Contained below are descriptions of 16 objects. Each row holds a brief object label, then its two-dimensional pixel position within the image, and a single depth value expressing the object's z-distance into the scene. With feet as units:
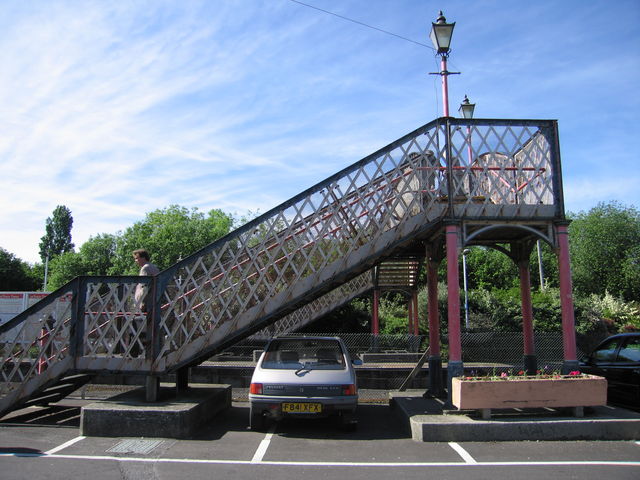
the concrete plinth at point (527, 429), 22.80
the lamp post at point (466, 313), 73.37
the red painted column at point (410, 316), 64.76
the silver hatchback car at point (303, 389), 23.88
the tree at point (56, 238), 243.81
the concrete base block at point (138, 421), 23.90
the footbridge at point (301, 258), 27.40
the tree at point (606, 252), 124.47
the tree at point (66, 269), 152.97
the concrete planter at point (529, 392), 23.56
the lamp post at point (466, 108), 42.09
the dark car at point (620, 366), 28.71
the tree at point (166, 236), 130.62
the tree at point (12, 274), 155.02
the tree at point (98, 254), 160.15
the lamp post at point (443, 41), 33.08
